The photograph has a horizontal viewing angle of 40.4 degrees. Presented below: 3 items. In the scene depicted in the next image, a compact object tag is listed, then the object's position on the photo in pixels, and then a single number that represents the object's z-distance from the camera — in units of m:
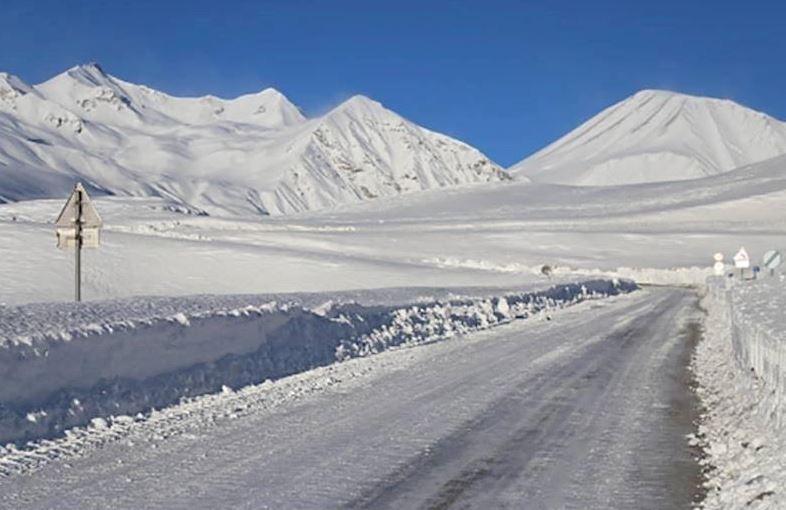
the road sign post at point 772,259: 36.28
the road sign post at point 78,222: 16.42
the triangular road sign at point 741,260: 39.88
